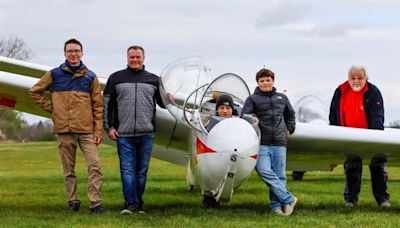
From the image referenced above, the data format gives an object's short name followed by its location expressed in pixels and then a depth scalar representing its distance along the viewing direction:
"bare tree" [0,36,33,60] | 70.62
